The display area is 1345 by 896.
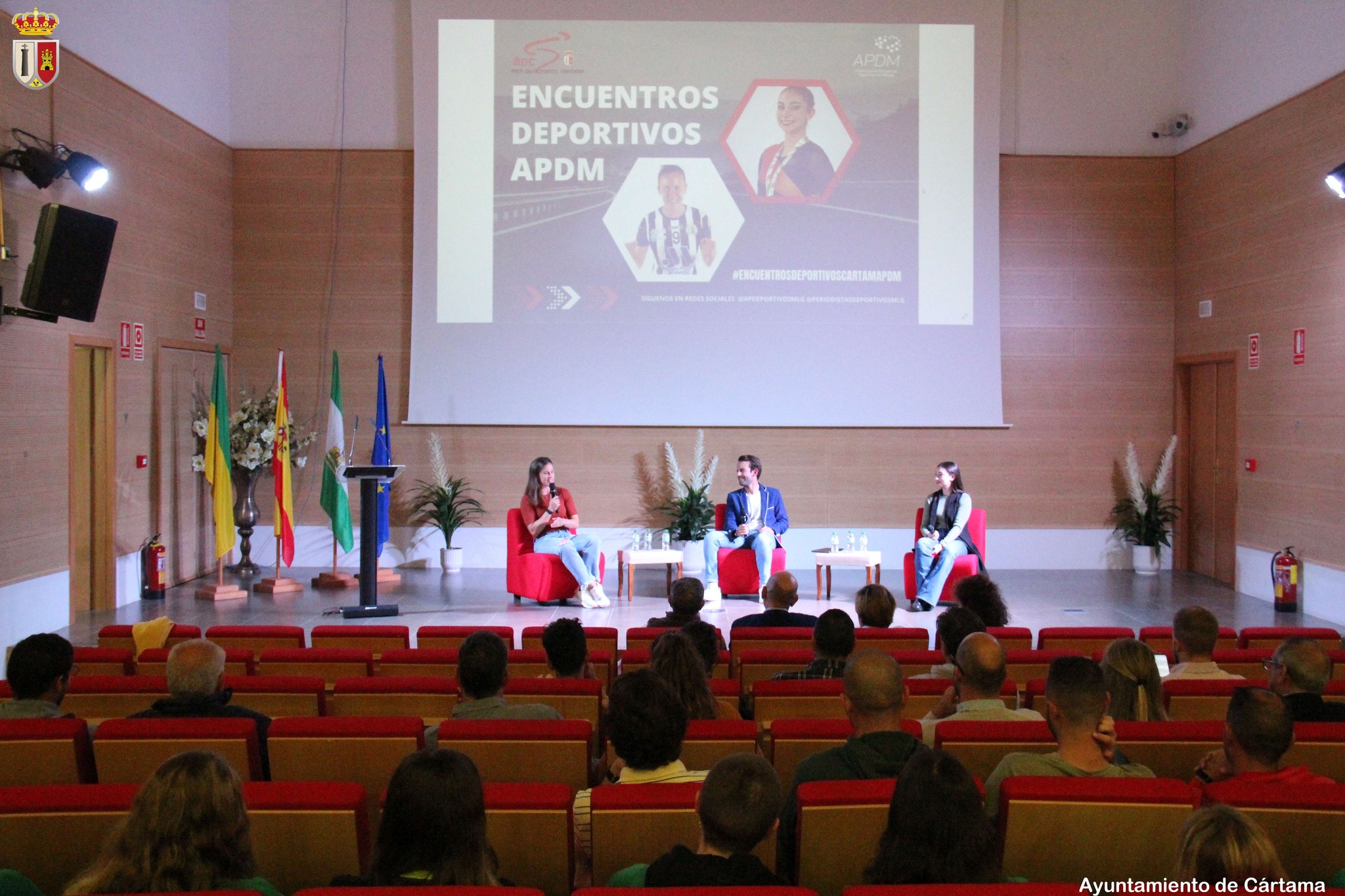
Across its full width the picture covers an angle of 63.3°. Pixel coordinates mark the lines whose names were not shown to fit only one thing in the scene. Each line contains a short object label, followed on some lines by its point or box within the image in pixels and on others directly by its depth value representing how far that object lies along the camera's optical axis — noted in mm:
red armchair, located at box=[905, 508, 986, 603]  8344
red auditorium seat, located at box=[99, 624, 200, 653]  5066
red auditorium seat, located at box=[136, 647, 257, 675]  4316
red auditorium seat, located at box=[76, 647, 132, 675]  4348
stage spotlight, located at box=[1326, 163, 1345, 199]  7438
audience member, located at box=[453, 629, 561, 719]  3061
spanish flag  9117
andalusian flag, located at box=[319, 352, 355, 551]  9289
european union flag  8742
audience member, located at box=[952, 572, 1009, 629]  4844
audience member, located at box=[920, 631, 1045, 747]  3014
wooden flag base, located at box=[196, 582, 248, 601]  8805
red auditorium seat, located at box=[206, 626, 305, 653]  5051
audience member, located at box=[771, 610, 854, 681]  3736
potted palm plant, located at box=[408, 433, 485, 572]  10212
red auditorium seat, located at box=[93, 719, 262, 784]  2625
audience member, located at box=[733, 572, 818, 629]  5223
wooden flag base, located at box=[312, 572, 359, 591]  9445
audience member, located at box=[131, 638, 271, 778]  3055
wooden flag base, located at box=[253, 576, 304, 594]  9156
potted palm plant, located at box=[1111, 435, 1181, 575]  10188
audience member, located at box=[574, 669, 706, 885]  2404
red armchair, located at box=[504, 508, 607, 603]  8516
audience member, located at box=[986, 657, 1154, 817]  2416
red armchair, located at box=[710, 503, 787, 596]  8812
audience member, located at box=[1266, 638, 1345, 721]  3104
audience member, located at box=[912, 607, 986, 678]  3812
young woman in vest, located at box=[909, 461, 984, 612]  8305
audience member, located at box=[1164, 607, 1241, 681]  3826
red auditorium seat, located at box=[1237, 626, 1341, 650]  4898
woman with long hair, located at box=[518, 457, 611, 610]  8453
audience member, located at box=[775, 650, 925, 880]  2416
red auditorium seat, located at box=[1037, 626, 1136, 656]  4863
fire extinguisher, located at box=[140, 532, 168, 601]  8797
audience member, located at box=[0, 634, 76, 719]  3182
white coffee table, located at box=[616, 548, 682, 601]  8930
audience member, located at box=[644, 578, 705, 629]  4785
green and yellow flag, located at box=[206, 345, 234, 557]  8758
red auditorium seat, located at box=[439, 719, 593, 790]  2590
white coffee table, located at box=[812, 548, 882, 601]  8812
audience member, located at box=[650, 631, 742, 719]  3152
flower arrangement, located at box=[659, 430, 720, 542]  9805
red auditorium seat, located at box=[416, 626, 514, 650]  5152
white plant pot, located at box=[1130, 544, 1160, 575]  10211
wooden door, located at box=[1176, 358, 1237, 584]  9742
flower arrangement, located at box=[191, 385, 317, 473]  9742
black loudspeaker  6766
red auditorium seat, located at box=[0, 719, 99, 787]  2623
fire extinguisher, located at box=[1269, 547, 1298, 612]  8422
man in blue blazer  8750
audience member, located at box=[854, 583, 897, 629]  4629
